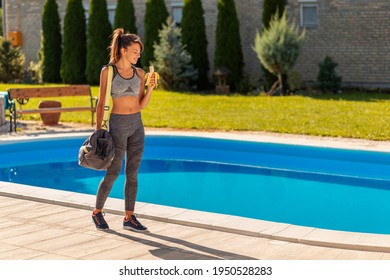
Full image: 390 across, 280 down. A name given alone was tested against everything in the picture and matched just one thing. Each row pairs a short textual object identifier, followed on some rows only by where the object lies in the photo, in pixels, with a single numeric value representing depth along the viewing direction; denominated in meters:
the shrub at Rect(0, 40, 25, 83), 27.98
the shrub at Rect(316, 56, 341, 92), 22.61
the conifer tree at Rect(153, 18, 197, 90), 24.09
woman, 7.16
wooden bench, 16.17
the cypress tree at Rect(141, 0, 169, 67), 26.03
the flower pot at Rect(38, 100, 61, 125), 17.20
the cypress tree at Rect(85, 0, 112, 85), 27.41
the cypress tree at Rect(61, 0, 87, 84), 28.22
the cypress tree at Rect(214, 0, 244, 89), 24.59
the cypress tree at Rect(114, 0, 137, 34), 27.09
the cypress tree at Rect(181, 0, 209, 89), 25.25
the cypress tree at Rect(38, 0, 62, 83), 29.00
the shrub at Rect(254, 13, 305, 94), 22.28
